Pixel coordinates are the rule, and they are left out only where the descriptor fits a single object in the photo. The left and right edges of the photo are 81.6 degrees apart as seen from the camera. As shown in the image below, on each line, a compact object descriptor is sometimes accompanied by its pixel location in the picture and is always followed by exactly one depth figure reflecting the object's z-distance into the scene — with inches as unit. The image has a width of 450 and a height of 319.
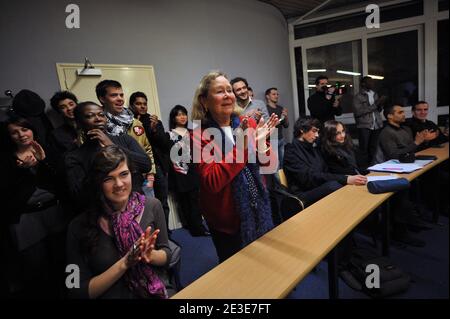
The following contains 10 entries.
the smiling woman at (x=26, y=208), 41.3
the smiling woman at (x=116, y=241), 34.9
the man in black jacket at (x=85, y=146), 50.1
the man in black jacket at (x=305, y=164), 76.4
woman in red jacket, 35.8
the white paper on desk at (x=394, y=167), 52.5
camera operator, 87.0
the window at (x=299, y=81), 145.4
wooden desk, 30.1
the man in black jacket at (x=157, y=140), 90.4
